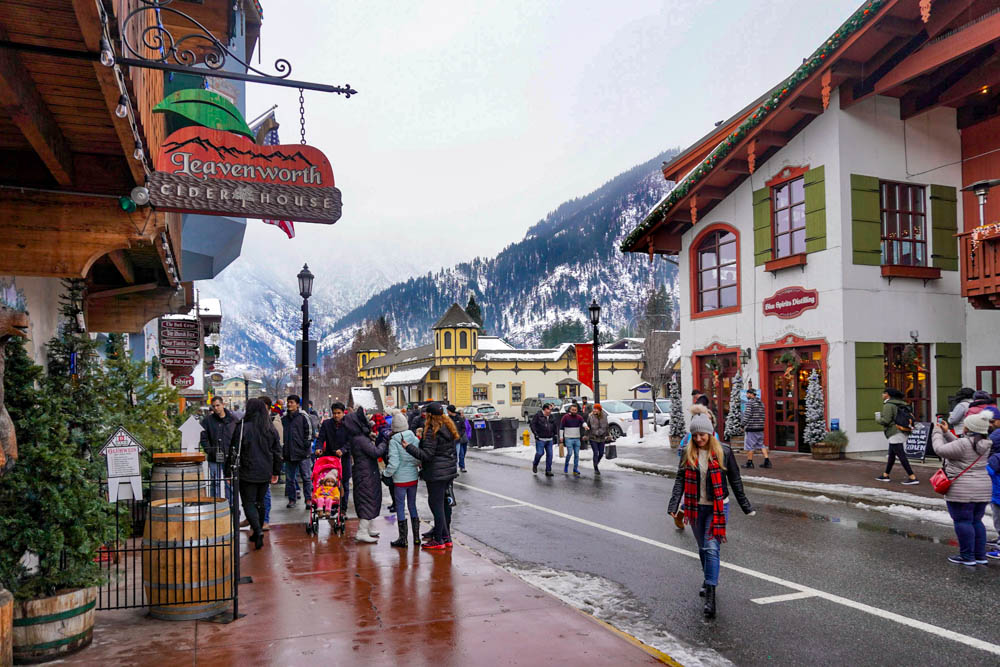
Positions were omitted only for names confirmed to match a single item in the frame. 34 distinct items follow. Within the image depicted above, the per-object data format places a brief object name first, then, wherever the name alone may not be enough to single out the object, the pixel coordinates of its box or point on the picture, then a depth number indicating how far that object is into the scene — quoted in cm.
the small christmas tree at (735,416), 1959
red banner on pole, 2647
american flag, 1433
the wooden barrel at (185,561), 601
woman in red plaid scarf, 656
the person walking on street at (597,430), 1792
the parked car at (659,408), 3034
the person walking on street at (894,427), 1362
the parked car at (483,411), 4100
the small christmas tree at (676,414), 2295
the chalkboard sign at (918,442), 1478
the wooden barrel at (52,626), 490
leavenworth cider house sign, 566
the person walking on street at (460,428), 1772
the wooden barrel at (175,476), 726
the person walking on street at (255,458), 901
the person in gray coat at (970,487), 789
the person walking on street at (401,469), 913
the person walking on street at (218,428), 1140
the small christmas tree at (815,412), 1786
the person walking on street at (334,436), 1098
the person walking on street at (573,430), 1753
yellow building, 6056
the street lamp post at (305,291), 1851
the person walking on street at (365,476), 927
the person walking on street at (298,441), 1205
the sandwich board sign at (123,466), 599
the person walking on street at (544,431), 1781
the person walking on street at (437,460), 903
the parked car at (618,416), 2834
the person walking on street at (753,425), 1627
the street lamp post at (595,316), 2403
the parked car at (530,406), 5128
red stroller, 1002
